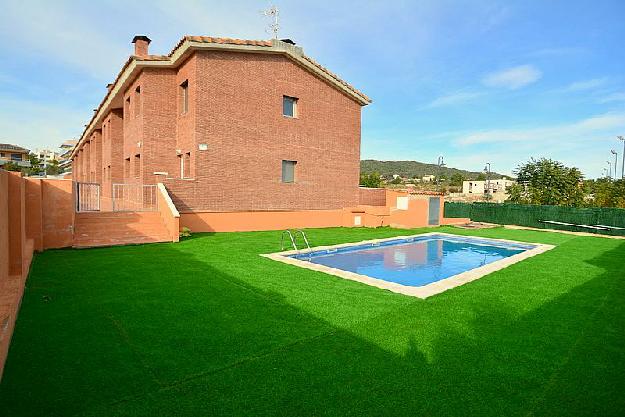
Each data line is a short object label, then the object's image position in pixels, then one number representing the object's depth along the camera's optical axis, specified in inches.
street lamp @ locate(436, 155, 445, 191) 2039.4
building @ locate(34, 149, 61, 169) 5228.8
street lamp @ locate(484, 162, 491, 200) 2133.6
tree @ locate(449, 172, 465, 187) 4633.4
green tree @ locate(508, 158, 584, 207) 1381.9
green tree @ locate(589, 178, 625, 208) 1229.1
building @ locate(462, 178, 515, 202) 4278.8
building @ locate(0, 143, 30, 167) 2556.6
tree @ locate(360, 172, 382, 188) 1937.6
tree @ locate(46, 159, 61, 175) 3142.7
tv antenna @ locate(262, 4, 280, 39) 804.6
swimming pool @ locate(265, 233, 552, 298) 364.9
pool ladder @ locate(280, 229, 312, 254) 512.1
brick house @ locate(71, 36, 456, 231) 682.2
